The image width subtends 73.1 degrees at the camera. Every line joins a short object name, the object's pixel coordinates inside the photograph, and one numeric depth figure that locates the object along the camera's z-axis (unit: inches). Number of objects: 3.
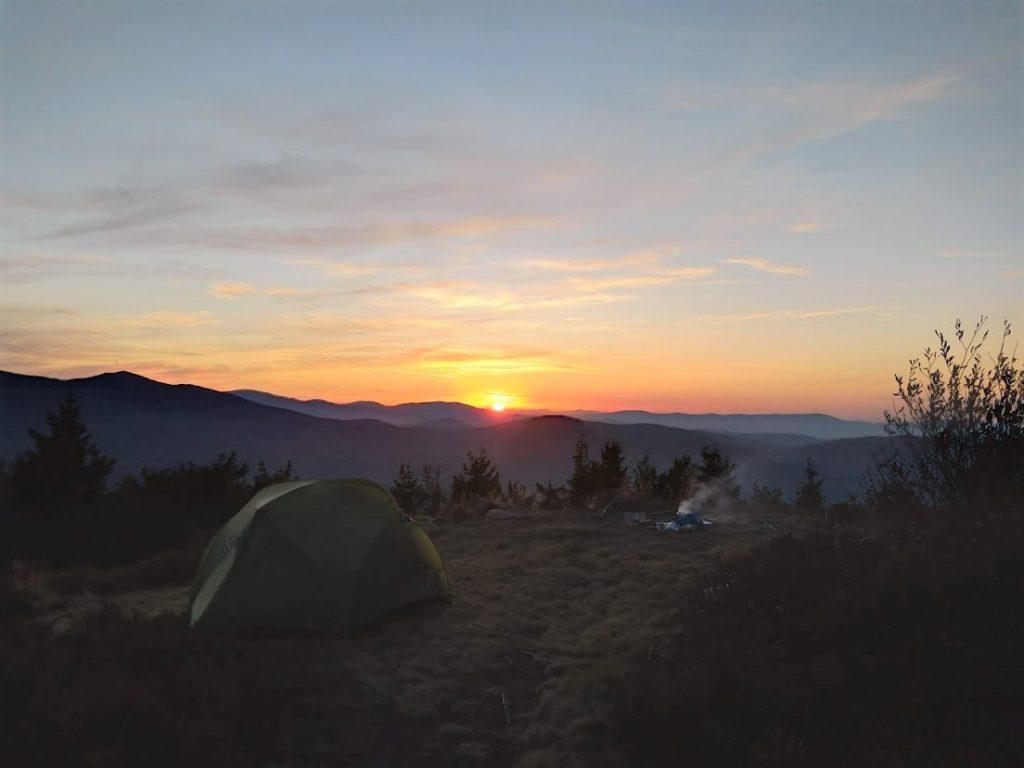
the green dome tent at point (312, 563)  377.4
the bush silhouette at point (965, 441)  444.9
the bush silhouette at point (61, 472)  697.0
